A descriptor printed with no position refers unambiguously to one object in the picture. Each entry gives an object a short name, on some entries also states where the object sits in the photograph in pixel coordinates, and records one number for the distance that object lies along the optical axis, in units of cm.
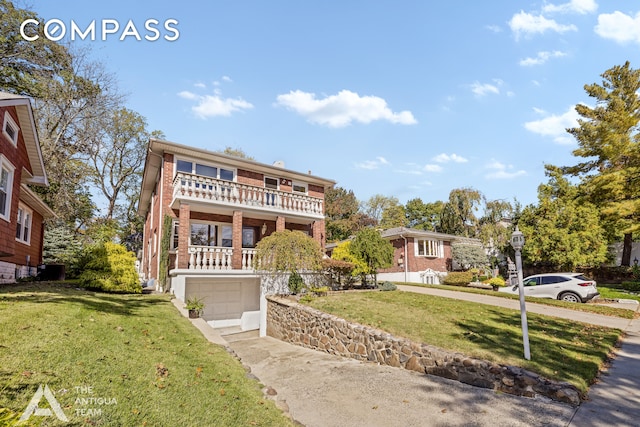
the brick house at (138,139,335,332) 1467
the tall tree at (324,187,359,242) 4112
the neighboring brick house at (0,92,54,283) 1073
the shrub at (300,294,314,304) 1348
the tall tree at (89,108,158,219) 3334
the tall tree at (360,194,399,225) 5069
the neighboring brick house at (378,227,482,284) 2717
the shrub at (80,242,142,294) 1212
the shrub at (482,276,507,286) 2303
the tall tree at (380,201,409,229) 4664
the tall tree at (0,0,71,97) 2130
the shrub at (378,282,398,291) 1720
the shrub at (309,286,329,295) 1489
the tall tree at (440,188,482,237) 3550
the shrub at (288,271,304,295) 1517
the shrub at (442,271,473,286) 2547
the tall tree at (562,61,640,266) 2189
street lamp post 733
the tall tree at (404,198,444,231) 4869
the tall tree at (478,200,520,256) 3075
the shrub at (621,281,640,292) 2200
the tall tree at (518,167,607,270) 2386
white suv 1605
